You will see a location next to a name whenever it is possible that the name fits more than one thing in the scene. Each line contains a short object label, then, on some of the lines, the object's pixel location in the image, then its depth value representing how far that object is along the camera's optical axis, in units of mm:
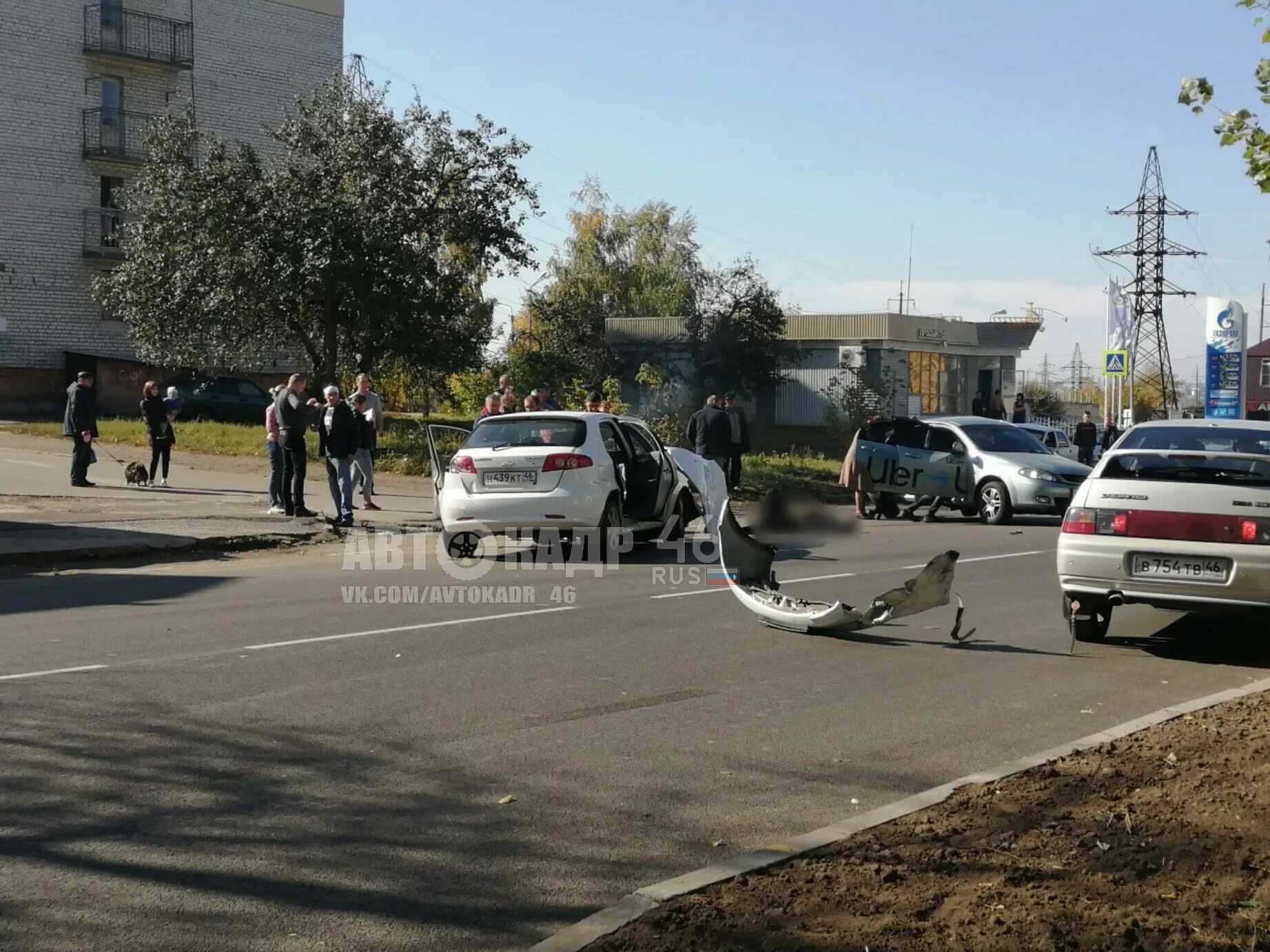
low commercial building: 49500
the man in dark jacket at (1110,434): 39103
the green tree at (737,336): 46625
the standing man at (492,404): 21562
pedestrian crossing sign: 37156
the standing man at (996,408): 37938
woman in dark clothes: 22469
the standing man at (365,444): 19812
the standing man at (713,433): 23344
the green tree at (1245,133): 7438
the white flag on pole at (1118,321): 39697
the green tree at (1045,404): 61312
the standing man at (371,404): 20344
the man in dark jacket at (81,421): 21484
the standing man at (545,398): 21772
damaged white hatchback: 15023
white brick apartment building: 42906
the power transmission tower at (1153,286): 59344
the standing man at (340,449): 18078
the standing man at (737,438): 24344
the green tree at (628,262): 72250
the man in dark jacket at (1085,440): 37000
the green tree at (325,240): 30672
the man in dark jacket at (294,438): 18172
